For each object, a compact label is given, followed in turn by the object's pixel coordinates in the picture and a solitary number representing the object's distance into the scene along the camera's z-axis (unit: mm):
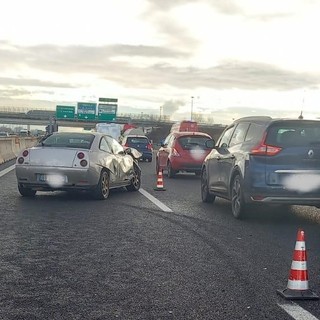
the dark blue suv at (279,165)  8609
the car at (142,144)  30297
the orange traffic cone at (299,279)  4668
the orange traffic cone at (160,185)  13934
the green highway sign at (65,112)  75000
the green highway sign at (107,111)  75250
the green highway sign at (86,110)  74875
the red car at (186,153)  18359
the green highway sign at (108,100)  75875
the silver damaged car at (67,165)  11188
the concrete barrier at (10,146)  24933
